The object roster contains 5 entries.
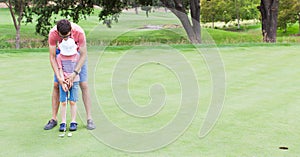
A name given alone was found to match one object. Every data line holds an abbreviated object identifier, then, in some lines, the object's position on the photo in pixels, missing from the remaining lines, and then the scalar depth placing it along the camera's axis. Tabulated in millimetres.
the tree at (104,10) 21234
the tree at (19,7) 21303
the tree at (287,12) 41156
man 4492
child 4637
